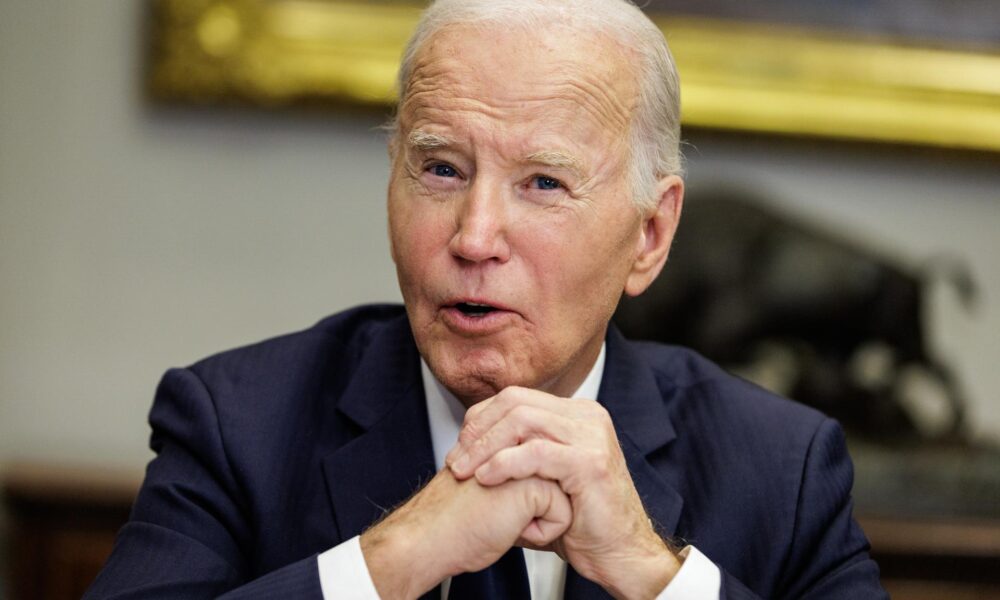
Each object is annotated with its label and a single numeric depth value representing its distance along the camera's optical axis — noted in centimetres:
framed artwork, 509
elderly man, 381
